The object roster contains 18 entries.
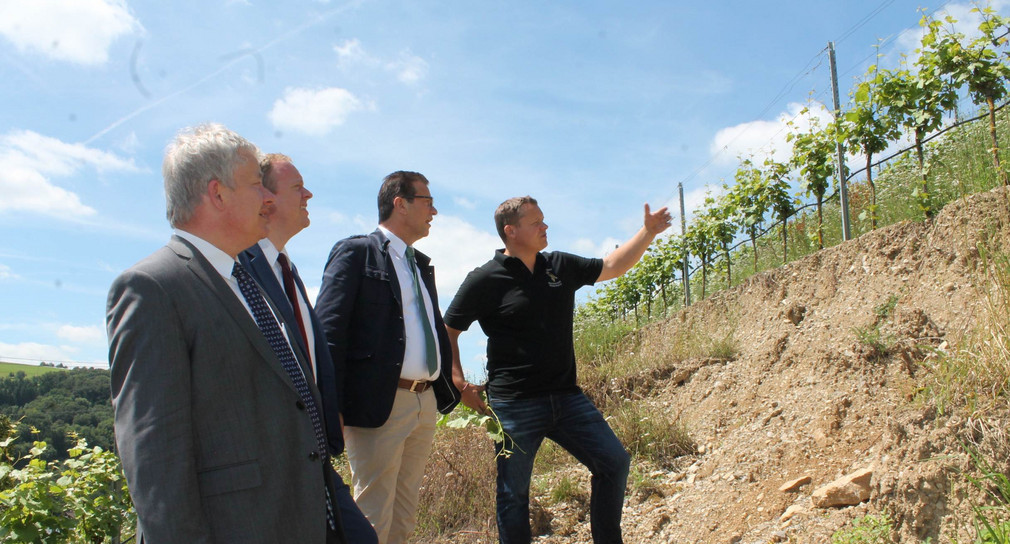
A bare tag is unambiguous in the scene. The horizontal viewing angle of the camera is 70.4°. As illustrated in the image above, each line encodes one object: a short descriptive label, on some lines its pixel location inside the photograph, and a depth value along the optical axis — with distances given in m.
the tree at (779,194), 10.22
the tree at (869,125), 7.49
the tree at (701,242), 12.90
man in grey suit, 1.64
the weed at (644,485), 5.44
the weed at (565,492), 5.52
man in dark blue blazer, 3.12
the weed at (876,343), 5.29
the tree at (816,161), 9.19
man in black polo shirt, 3.72
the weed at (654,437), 5.99
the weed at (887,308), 5.82
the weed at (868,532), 3.48
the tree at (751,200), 10.55
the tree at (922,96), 6.90
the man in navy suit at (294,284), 2.28
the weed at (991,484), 3.01
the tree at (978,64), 6.48
